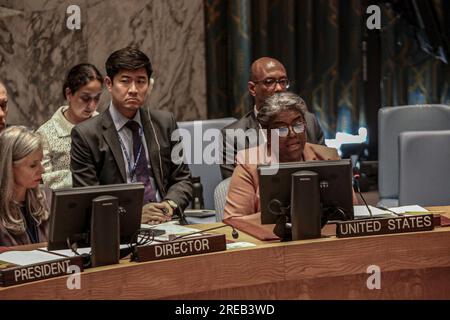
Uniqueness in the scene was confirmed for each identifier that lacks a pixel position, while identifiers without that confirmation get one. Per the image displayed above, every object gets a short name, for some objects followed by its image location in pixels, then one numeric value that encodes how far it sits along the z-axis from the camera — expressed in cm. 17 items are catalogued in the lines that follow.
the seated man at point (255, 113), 891
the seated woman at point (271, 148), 688
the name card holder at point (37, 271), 514
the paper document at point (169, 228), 611
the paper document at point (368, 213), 645
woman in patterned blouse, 892
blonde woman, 621
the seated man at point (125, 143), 778
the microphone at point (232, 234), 610
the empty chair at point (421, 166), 869
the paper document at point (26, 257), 548
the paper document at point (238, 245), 590
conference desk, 542
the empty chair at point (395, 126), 969
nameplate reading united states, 605
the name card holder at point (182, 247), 556
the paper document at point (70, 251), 562
